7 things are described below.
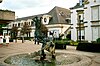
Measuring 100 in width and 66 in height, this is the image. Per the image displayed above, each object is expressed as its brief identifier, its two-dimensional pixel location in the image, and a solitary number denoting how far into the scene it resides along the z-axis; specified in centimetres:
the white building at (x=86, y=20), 1348
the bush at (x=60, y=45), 1040
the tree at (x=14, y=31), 2487
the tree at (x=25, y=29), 2408
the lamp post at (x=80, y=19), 1526
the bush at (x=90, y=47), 864
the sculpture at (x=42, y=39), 588
